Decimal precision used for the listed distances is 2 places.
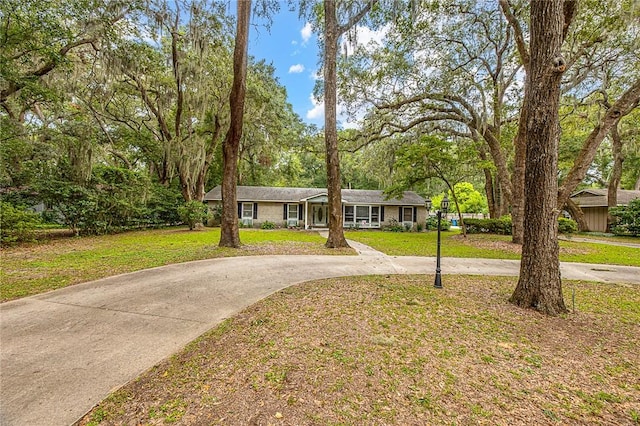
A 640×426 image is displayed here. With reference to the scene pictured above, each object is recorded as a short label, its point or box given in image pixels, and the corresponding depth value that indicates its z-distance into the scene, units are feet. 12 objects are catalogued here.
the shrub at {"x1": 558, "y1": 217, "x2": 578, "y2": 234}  46.99
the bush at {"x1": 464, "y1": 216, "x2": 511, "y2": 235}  53.83
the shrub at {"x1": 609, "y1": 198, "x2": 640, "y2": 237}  52.90
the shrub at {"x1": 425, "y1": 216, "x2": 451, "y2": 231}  74.84
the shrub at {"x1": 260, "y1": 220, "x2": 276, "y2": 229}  66.59
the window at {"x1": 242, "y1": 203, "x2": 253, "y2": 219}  69.00
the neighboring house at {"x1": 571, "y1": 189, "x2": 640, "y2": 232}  63.62
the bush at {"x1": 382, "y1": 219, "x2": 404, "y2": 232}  69.43
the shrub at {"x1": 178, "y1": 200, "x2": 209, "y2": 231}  53.78
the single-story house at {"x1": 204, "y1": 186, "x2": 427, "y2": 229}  68.74
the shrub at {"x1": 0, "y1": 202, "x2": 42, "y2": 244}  29.27
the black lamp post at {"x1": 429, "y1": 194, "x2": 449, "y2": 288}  17.94
